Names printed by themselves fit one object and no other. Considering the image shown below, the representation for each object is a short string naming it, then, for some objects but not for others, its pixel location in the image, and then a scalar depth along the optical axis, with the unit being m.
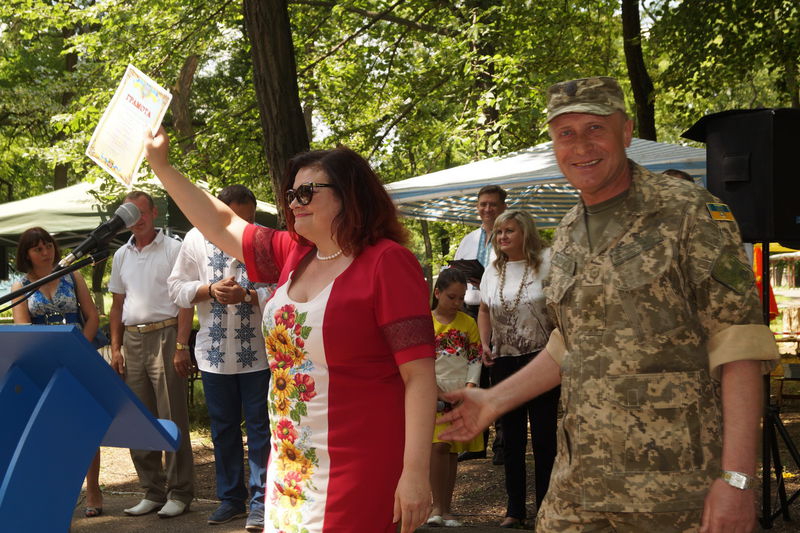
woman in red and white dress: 2.61
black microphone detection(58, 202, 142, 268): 2.69
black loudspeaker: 5.28
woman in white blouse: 5.82
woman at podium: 6.29
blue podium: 2.20
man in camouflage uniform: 2.27
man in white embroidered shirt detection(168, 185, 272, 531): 6.01
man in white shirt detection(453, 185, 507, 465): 7.42
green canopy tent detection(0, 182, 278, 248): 14.28
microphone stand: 2.50
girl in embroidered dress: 6.14
